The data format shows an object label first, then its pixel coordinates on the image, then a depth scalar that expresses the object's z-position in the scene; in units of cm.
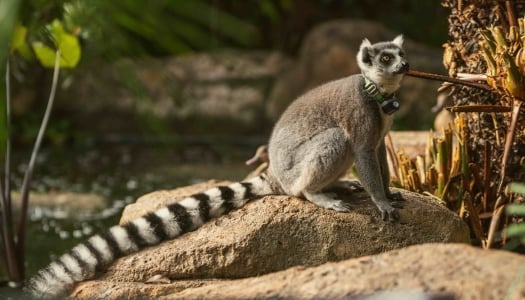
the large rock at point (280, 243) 810
